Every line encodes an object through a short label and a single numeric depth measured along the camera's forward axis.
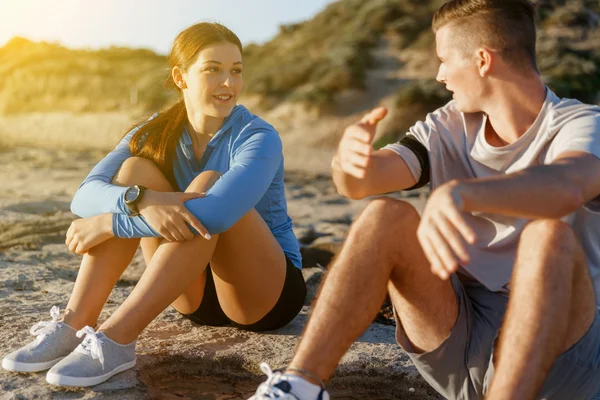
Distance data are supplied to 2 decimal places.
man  1.89
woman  2.61
